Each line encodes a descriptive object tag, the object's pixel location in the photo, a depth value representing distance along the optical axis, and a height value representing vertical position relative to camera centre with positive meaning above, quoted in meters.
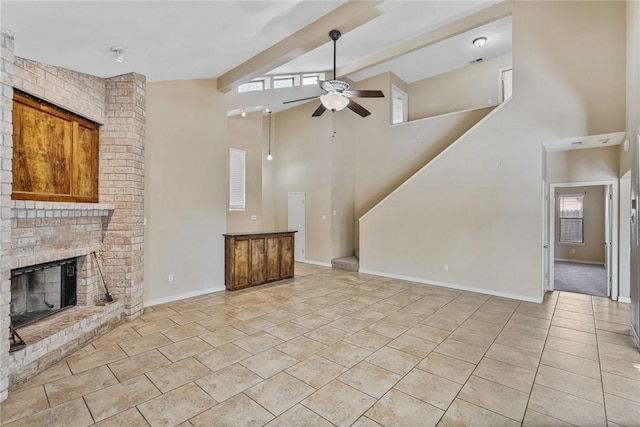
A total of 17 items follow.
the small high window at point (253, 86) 5.72 +2.46
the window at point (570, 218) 8.86 -0.10
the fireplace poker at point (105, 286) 3.87 -0.96
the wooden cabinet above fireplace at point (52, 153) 2.91 +0.64
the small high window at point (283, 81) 6.09 +2.72
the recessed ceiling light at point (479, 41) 6.17 +3.58
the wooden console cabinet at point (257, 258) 5.45 -0.87
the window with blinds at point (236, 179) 7.63 +0.86
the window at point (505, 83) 7.14 +3.11
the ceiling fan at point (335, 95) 4.04 +1.61
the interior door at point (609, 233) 5.16 -0.31
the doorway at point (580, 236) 7.22 -0.62
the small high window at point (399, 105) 8.15 +3.08
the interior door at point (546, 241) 4.94 -0.46
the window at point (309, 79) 6.64 +3.00
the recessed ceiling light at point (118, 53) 3.26 +1.75
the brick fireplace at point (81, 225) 2.42 -0.14
